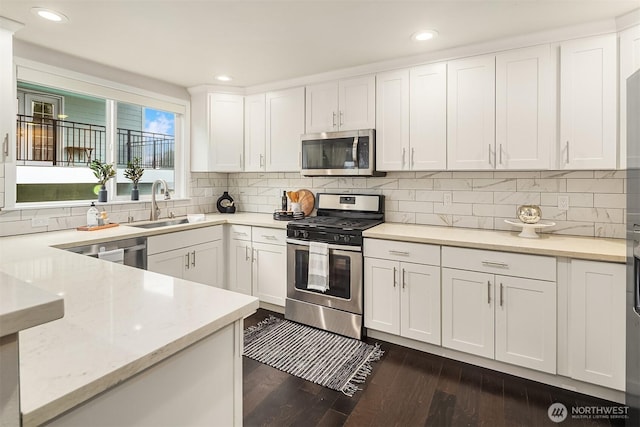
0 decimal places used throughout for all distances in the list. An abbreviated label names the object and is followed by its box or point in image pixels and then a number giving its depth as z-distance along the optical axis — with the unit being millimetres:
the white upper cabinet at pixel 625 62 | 2174
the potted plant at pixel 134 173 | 3475
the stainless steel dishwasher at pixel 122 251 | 2527
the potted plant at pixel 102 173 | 3170
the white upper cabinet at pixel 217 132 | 3877
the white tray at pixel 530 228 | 2486
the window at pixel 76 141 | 2887
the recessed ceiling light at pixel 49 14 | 2167
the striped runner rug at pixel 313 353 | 2365
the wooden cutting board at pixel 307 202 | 3830
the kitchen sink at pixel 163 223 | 3301
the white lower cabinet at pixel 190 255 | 3010
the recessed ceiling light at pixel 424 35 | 2467
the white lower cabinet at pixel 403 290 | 2609
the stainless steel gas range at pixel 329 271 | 2906
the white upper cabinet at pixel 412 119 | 2869
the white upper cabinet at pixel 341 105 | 3191
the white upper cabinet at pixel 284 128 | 3600
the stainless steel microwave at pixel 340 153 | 3148
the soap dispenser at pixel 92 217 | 2949
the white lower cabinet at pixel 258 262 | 3398
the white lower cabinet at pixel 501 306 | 2225
